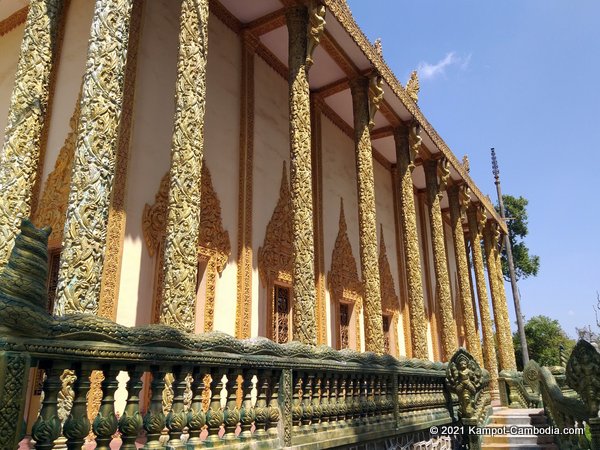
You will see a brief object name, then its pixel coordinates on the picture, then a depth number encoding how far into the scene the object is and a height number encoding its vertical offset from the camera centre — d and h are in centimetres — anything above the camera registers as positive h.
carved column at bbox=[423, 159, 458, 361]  1186 +315
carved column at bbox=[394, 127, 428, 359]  1014 +305
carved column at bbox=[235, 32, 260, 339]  802 +316
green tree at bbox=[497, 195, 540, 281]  2958 +799
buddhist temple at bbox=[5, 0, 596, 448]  454 +291
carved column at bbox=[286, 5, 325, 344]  670 +316
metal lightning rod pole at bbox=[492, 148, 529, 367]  2090 +338
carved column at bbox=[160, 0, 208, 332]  488 +214
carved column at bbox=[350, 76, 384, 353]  847 +315
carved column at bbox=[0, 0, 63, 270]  507 +273
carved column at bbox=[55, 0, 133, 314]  409 +190
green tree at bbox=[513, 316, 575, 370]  2959 +198
